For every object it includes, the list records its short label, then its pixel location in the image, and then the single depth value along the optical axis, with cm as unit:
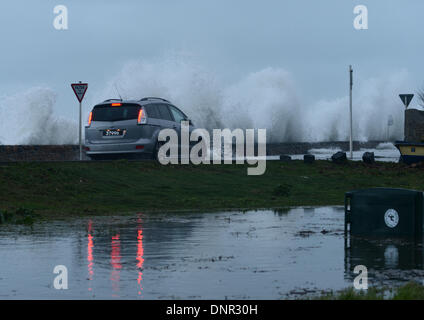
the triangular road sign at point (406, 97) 4194
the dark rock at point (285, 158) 3204
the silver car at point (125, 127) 2602
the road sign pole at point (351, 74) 4500
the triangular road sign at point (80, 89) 3183
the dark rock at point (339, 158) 3281
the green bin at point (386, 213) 1417
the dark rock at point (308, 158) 3179
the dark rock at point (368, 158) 3394
